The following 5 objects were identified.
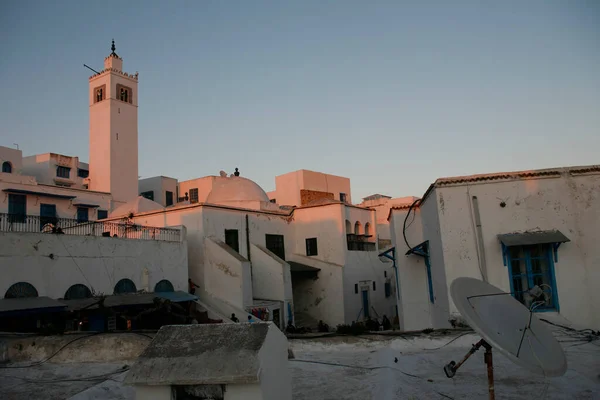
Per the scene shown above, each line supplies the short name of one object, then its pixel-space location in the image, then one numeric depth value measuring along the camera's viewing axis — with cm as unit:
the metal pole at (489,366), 486
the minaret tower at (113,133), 3519
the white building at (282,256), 2155
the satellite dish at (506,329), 456
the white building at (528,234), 1052
